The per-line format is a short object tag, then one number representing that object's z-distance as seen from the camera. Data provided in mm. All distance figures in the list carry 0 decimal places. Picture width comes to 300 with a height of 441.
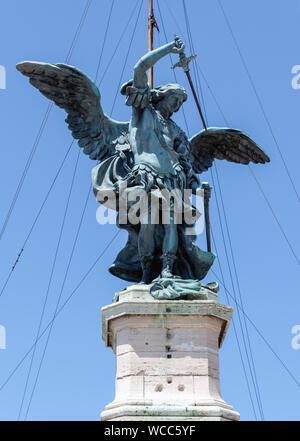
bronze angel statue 15312
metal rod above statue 17078
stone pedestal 13461
